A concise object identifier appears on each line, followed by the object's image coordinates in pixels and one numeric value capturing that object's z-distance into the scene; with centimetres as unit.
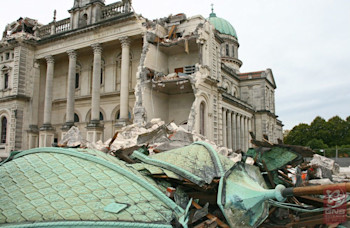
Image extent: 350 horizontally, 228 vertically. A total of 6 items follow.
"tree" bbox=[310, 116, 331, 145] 4681
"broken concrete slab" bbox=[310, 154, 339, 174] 1329
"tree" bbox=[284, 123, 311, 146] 4800
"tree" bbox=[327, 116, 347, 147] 4575
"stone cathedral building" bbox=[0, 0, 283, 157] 2000
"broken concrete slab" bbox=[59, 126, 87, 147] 1344
